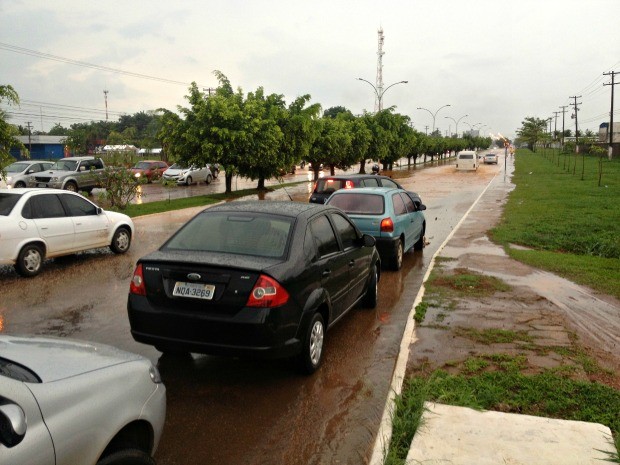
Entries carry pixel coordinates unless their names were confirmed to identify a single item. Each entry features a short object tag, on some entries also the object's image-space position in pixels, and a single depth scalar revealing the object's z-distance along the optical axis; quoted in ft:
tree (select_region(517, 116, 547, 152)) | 426.51
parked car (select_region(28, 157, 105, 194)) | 84.28
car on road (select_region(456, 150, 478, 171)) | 179.69
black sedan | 15.21
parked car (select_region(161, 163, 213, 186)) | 116.57
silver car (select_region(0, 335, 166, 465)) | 7.30
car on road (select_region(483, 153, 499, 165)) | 234.38
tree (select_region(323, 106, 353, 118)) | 484.50
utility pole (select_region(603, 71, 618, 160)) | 202.24
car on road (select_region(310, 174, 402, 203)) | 53.11
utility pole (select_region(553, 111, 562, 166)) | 409.45
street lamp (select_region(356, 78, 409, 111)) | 162.20
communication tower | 235.20
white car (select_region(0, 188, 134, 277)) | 29.55
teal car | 32.68
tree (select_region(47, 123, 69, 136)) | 404.77
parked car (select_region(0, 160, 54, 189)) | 87.81
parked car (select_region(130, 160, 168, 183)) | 120.88
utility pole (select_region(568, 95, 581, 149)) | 296.05
